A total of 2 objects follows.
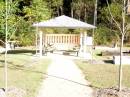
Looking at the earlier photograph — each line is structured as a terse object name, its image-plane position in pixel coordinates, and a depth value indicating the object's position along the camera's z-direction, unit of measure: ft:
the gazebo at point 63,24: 40.87
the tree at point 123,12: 19.28
